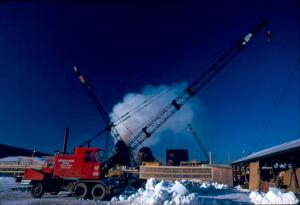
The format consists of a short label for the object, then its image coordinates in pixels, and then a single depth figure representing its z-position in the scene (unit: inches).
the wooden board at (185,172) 1261.8
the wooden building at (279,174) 696.4
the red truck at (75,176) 708.7
